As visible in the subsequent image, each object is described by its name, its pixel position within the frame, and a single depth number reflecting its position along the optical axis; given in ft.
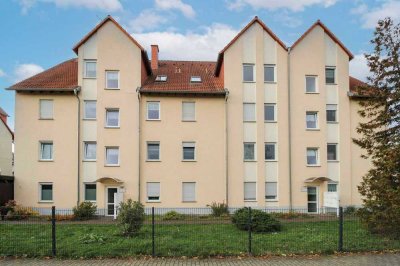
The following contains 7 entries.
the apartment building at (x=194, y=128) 85.92
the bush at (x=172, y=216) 77.09
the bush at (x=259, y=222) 51.37
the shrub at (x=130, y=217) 46.47
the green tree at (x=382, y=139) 45.42
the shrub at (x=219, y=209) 83.66
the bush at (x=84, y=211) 78.07
